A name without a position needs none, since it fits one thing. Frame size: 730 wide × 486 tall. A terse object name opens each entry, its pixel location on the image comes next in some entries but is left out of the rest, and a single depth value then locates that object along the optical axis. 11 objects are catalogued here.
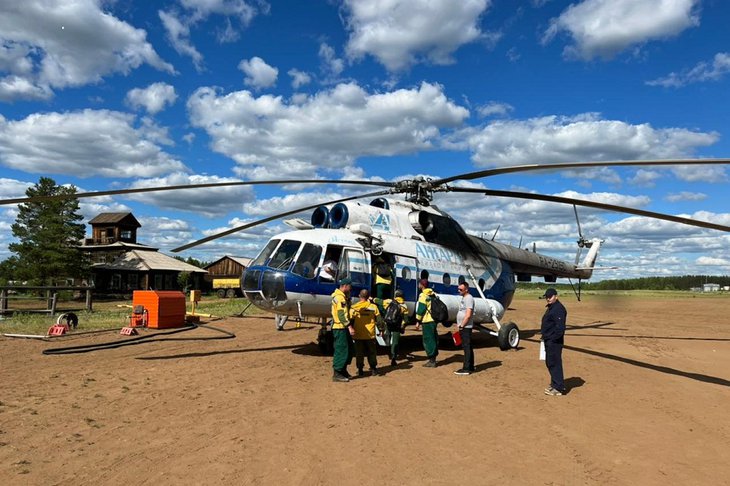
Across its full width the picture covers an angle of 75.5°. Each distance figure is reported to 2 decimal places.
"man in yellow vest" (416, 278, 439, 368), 10.03
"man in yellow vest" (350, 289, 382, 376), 9.09
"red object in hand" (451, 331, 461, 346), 10.20
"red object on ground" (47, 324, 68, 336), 13.44
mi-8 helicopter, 9.97
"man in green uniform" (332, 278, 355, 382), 8.59
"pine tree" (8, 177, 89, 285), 35.75
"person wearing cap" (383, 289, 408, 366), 10.17
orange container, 15.98
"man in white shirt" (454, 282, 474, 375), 9.58
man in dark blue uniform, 8.02
